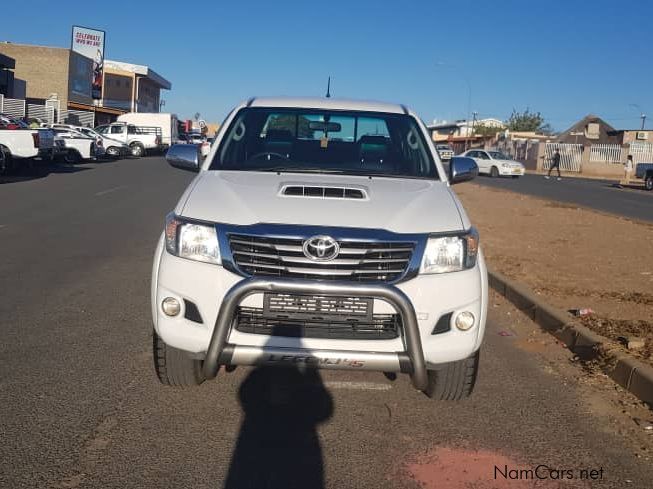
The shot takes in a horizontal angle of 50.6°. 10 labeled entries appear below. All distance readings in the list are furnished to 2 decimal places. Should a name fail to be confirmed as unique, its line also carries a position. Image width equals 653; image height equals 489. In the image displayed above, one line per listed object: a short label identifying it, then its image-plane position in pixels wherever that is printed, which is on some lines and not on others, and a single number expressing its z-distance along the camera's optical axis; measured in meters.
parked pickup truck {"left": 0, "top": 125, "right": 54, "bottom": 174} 19.87
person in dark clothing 43.19
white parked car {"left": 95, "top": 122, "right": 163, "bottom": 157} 41.56
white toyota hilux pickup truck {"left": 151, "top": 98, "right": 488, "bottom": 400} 3.56
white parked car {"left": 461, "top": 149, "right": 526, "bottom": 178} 39.06
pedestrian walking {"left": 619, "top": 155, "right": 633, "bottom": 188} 38.50
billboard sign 56.84
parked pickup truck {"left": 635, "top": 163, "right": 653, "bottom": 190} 34.84
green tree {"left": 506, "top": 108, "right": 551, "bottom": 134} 106.56
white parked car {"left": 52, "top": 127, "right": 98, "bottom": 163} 28.83
